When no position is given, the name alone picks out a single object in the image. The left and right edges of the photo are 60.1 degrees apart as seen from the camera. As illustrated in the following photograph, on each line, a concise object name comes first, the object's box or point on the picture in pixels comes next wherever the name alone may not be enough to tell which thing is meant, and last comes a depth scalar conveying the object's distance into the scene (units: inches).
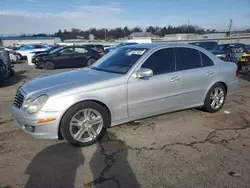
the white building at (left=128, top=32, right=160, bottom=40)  3017.2
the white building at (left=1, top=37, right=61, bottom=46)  2247.8
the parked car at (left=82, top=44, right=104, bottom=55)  775.5
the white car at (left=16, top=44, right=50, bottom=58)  902.8
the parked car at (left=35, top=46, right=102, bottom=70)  554.6
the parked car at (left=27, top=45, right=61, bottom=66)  564.3
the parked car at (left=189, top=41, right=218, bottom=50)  768.9
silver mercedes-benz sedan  127.8
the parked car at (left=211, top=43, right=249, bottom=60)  535.0
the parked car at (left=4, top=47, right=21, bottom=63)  777.9
